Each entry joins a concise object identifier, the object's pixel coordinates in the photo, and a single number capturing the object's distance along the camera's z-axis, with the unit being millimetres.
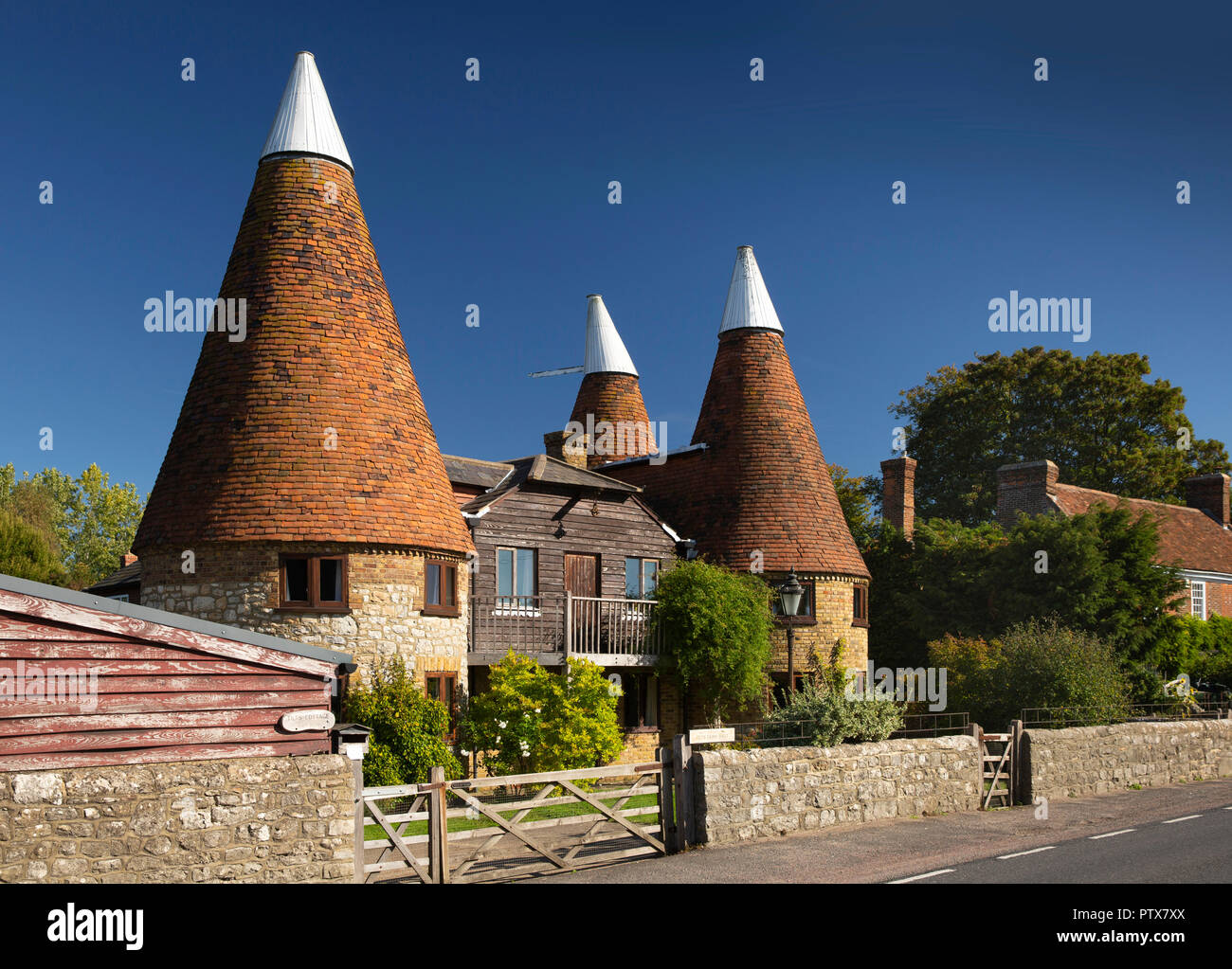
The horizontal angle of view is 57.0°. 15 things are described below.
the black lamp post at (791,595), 20234
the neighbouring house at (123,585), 26969
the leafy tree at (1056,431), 48906
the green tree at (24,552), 37875
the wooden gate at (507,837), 11680
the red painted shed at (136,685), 10594
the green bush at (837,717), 16812
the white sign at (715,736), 14555
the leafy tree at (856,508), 43844
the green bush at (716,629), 25016
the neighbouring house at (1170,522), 38938
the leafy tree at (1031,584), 30891
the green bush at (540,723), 20031
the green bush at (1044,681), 22297
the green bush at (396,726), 18453
